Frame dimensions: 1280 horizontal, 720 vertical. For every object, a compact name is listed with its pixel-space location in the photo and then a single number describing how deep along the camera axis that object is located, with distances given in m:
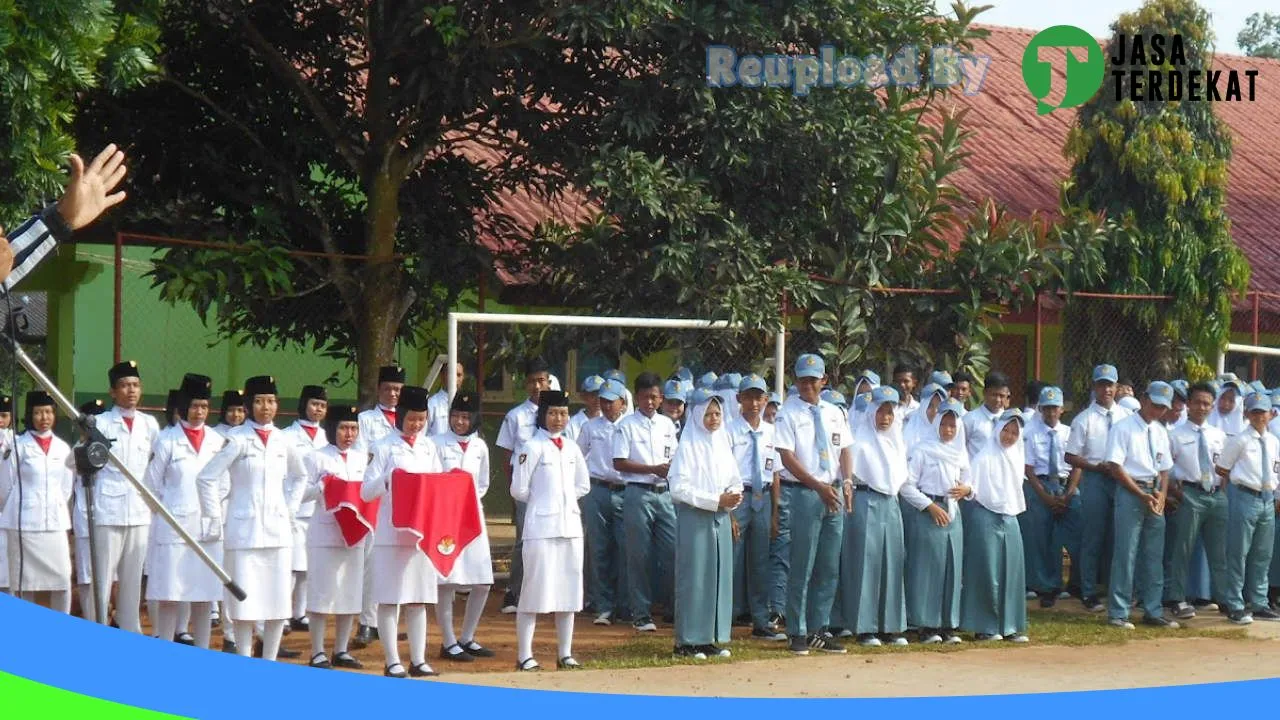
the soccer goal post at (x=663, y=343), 13.12
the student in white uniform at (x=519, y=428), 12.55
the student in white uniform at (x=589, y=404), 12.92
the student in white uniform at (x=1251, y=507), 12.98
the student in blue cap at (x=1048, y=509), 13.70
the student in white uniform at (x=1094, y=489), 13.41
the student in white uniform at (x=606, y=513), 12.52
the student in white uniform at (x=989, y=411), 12.55
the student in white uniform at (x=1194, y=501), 12.87
